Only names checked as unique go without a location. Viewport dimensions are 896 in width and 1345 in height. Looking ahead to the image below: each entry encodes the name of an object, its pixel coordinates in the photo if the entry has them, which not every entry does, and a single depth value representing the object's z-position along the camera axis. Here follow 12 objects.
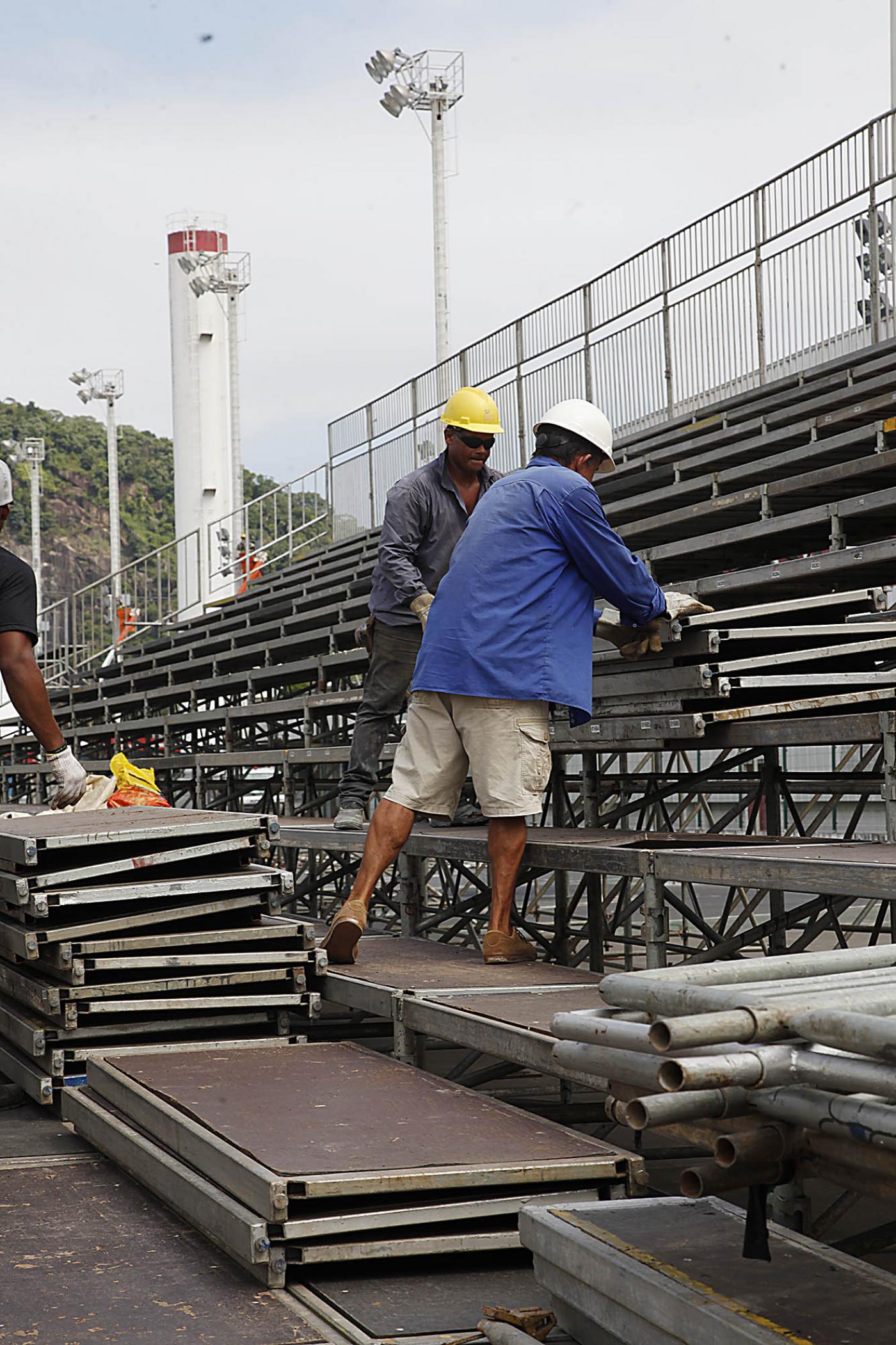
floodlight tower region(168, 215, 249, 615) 45.47
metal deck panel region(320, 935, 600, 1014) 4.91
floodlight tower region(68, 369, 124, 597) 49.84
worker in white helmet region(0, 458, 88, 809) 6.00
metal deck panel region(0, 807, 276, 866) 5.09
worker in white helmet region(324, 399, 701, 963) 5.13
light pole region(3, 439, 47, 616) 48.88
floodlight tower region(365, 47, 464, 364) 25.94
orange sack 8.18
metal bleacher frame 5.63
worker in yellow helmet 6.74
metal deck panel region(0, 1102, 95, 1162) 4.44
